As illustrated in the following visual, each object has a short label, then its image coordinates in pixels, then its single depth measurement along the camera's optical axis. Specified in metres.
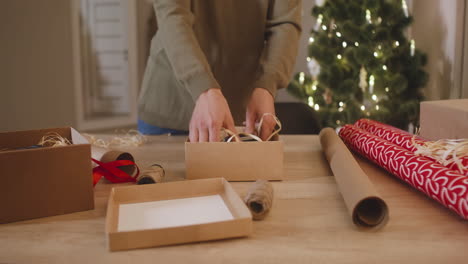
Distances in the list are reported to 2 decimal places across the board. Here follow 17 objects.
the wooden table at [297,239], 0.55
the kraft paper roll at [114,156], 0.93
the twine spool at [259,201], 0.68
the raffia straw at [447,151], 0.76
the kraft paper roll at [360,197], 0.64
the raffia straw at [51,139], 0.85
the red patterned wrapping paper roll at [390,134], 0.97
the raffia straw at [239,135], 0.98
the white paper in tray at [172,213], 0.64
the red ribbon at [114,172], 0.89
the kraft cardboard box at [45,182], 0.66
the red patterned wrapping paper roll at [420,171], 0.65
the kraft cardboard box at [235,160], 0.90
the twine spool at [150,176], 0.84
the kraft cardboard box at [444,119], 0.88
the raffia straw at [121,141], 1.29
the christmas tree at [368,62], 2.90
